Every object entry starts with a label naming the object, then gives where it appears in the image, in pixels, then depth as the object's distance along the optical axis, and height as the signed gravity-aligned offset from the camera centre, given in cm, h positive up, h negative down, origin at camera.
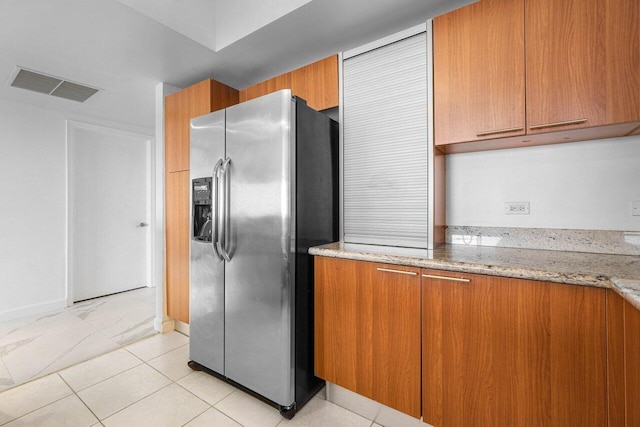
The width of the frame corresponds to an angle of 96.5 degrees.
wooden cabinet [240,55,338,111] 218 +106
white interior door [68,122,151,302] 380 +3
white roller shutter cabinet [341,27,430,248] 179 +45
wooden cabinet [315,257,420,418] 145 -65
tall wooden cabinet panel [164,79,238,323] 266 +36
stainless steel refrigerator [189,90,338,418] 168 -17
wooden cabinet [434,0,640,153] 130 +71
